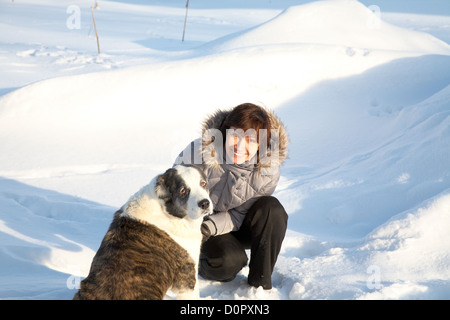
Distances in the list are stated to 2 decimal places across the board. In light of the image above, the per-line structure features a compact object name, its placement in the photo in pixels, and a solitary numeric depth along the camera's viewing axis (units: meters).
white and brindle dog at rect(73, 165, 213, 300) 2.44
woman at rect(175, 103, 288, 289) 3.32
